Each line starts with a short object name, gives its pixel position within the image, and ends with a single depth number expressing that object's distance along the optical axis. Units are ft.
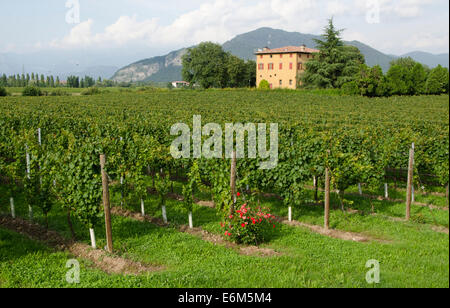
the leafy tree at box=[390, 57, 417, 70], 264.78
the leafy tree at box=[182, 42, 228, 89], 274.77
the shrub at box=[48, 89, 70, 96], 220.55
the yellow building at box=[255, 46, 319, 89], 241.14
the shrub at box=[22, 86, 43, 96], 206.44
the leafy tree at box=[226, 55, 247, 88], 271.49
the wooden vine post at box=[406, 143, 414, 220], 27.14
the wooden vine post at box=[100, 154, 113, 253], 24.81
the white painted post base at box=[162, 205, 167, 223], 31.01
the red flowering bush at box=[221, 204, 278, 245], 25.79
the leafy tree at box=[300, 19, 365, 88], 194.08
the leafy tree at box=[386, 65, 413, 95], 141.96
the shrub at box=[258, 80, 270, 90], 237.45
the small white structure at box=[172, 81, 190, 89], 294.87
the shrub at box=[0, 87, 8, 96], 194.80
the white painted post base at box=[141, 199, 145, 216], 32.32
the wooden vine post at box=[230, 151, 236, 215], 27.12
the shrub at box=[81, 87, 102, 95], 229.86
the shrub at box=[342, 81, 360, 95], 167.12
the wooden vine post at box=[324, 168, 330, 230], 28.96
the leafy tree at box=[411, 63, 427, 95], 132.07
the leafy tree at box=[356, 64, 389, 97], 152.97
